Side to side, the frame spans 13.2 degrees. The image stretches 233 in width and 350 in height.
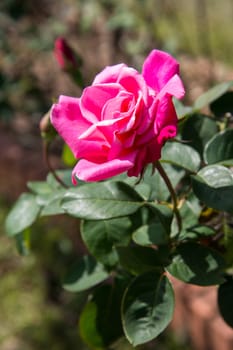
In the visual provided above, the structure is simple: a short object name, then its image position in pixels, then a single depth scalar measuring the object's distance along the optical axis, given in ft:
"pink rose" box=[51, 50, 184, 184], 2.04
